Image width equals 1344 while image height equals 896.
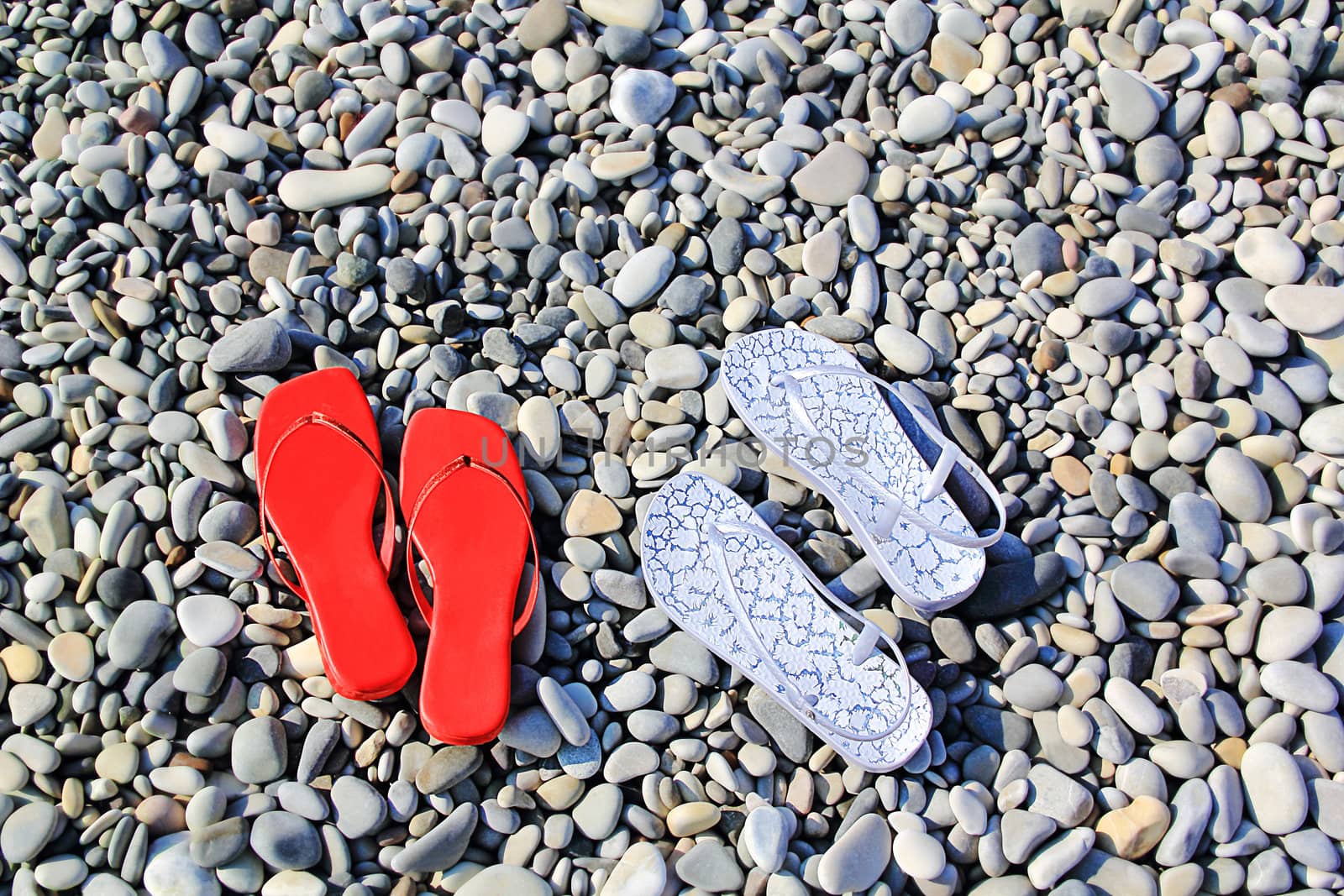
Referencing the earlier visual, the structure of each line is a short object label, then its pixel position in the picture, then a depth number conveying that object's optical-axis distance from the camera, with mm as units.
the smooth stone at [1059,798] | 1646
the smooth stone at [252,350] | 1913
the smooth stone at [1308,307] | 2062
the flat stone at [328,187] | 2145
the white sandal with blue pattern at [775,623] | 1724
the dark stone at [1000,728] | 1729
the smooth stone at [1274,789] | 1631
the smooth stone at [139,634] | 1660
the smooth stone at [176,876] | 1505
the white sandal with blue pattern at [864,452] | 1842
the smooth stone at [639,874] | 1561
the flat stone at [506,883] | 1539
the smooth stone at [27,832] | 1511
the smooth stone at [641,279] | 2074
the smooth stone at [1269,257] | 2133
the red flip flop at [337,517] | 1647
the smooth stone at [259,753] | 1612
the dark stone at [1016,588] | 1837
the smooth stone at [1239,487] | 1907
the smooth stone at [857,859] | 1570
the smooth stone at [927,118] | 2281
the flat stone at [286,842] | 1541
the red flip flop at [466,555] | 1632
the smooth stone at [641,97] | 2246
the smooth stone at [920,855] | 1585
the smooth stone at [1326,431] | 1961
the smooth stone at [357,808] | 1579
